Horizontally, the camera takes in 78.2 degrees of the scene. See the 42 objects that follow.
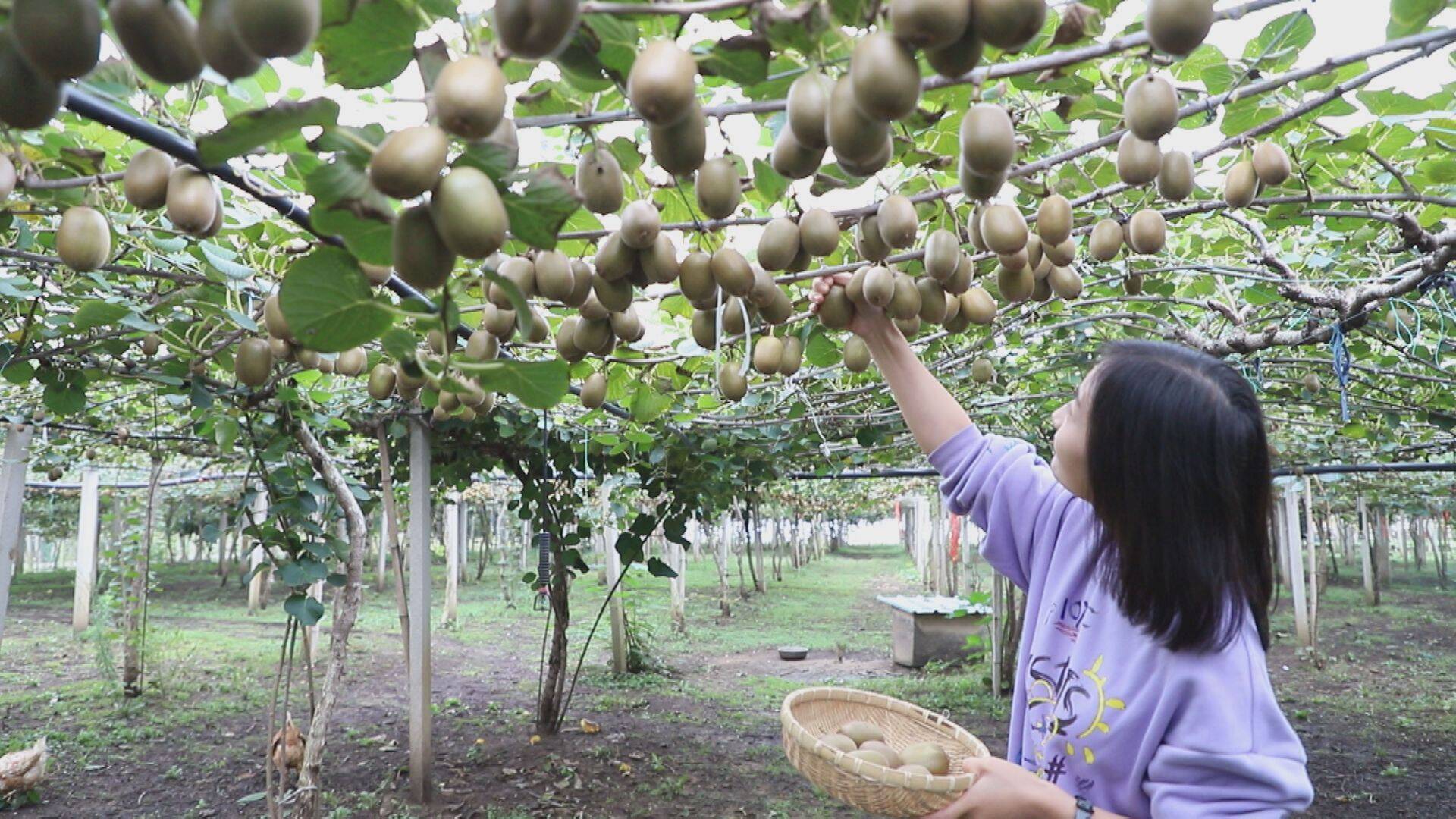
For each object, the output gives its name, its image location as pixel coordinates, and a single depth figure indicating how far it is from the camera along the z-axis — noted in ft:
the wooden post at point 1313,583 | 29.01
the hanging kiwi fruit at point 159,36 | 1.73
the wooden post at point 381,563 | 53.12
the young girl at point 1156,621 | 4.00
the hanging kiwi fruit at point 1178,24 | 2.25
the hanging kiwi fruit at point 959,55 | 2.07
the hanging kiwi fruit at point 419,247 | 2.09
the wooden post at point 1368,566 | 44.65
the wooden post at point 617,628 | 26.89
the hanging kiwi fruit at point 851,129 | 2.17
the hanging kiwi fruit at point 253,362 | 5.51
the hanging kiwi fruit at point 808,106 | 2.31
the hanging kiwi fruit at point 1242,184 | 4.11
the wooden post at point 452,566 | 36.40
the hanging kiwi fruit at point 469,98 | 1.95
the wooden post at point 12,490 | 12.56
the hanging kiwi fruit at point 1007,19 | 1.97
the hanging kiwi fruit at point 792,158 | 2.52
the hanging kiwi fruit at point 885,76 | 2.00
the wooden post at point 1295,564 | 31.81
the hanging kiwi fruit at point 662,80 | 2.09
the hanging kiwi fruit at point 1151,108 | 2.88
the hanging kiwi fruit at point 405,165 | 1.95
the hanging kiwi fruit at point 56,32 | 1.64
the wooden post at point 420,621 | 14.43
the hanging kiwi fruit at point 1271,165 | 3.95
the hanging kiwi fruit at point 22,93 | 1.80
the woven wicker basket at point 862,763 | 4.72
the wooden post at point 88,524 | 30.71
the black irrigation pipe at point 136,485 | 21.16
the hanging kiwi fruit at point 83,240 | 3.55
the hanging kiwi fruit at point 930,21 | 1.92
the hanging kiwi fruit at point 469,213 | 2.01
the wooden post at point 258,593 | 45.75
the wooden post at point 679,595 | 37.81
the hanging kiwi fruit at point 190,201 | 2.96
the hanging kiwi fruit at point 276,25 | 1.69
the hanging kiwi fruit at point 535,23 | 1.85
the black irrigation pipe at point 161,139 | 2.47
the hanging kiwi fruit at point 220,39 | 1.76
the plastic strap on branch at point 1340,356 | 7.21
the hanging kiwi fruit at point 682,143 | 2.35
